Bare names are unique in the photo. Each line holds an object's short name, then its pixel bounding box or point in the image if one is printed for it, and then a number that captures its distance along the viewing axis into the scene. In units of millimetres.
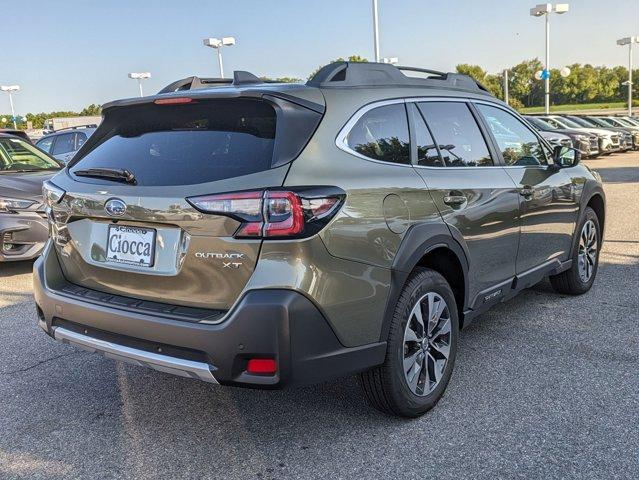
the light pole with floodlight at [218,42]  32969
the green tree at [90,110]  89000
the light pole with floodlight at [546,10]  34875
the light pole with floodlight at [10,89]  69688
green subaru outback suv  2523
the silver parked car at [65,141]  14320
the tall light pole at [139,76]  47406
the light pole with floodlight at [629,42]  44406
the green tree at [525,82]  89500
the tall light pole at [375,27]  25372
